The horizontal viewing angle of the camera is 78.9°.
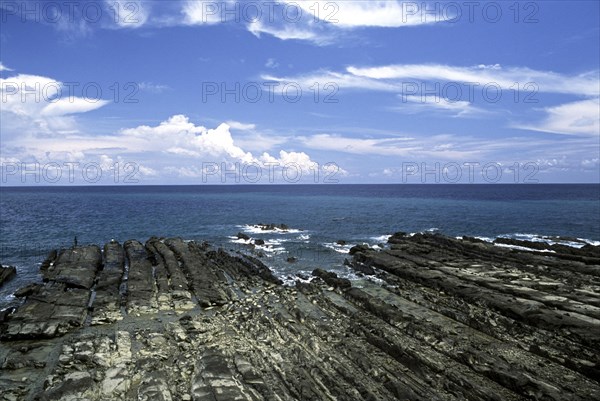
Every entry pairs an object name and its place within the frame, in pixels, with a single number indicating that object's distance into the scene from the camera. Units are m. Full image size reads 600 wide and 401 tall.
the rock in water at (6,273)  34.06
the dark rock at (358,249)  47.16
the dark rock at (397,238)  54.66
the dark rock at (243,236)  58.92
